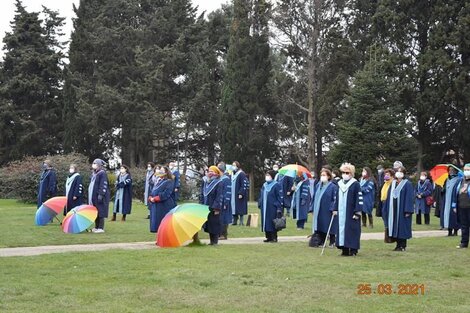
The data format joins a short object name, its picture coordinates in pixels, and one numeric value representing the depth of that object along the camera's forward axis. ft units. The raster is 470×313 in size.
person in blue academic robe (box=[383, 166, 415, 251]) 48.73
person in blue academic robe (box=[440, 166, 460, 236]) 63.10
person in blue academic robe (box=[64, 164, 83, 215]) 63.77
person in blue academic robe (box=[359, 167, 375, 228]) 65.10
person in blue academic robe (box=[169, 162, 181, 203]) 74.24
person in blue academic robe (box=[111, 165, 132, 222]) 74.79
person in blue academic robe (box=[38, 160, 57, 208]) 73.61
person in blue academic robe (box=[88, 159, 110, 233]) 60.03
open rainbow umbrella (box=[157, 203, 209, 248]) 46.85
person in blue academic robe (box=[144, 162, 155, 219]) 80.39
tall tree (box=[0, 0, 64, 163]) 167.63
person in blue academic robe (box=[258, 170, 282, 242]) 54.80
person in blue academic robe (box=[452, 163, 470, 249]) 50.08
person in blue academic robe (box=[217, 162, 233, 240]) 52.54
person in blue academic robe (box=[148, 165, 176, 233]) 55.36
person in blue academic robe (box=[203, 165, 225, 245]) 50.62
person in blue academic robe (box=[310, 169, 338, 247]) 50.31
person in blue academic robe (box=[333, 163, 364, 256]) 44.93
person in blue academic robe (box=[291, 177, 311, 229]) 71.90
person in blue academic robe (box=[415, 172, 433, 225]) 79.36
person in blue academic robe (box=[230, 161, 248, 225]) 72.59
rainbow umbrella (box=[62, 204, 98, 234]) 57.67
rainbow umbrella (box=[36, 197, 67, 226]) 64.39
